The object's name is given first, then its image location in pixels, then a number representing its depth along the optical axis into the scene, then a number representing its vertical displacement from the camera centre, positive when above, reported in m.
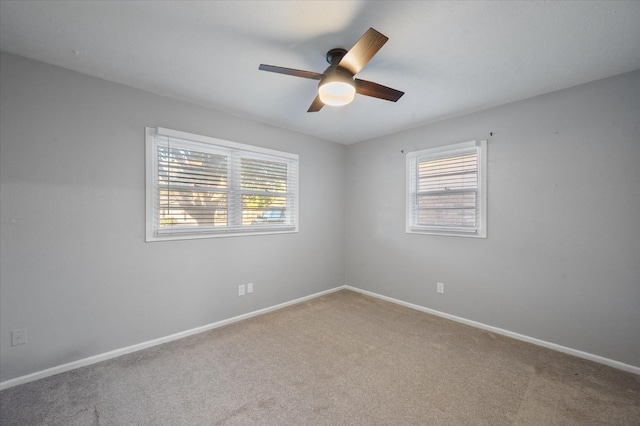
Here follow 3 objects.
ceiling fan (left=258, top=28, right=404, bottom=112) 1.63 +0.95
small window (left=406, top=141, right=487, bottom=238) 3.10 +0.26
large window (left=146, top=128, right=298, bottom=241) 2.70 +0.27
